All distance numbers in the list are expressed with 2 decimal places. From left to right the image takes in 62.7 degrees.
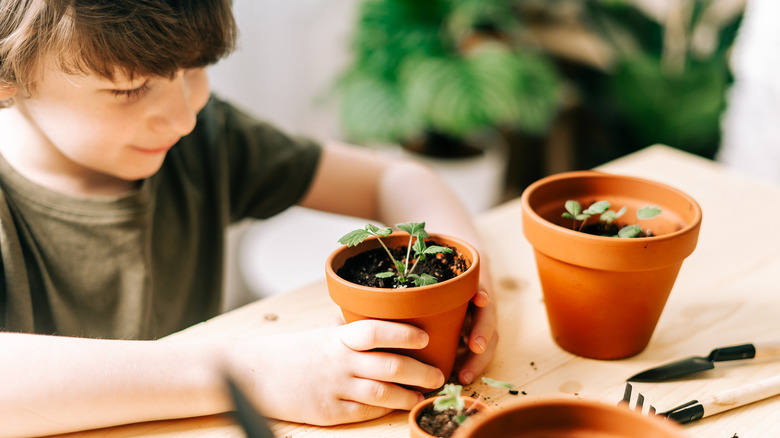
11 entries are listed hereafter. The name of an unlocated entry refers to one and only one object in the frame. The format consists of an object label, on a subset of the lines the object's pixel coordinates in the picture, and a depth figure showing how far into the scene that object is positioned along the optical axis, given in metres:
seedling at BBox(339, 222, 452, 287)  0.56
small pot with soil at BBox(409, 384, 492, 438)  0.49
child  0.57
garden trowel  0.62
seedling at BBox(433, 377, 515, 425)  0.49
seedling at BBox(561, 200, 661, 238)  0.61
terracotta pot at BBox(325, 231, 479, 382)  0.53
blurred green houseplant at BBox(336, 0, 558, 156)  1.78
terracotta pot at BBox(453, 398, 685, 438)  0.40
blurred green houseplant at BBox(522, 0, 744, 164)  2.05
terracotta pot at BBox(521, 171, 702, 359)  0.58
